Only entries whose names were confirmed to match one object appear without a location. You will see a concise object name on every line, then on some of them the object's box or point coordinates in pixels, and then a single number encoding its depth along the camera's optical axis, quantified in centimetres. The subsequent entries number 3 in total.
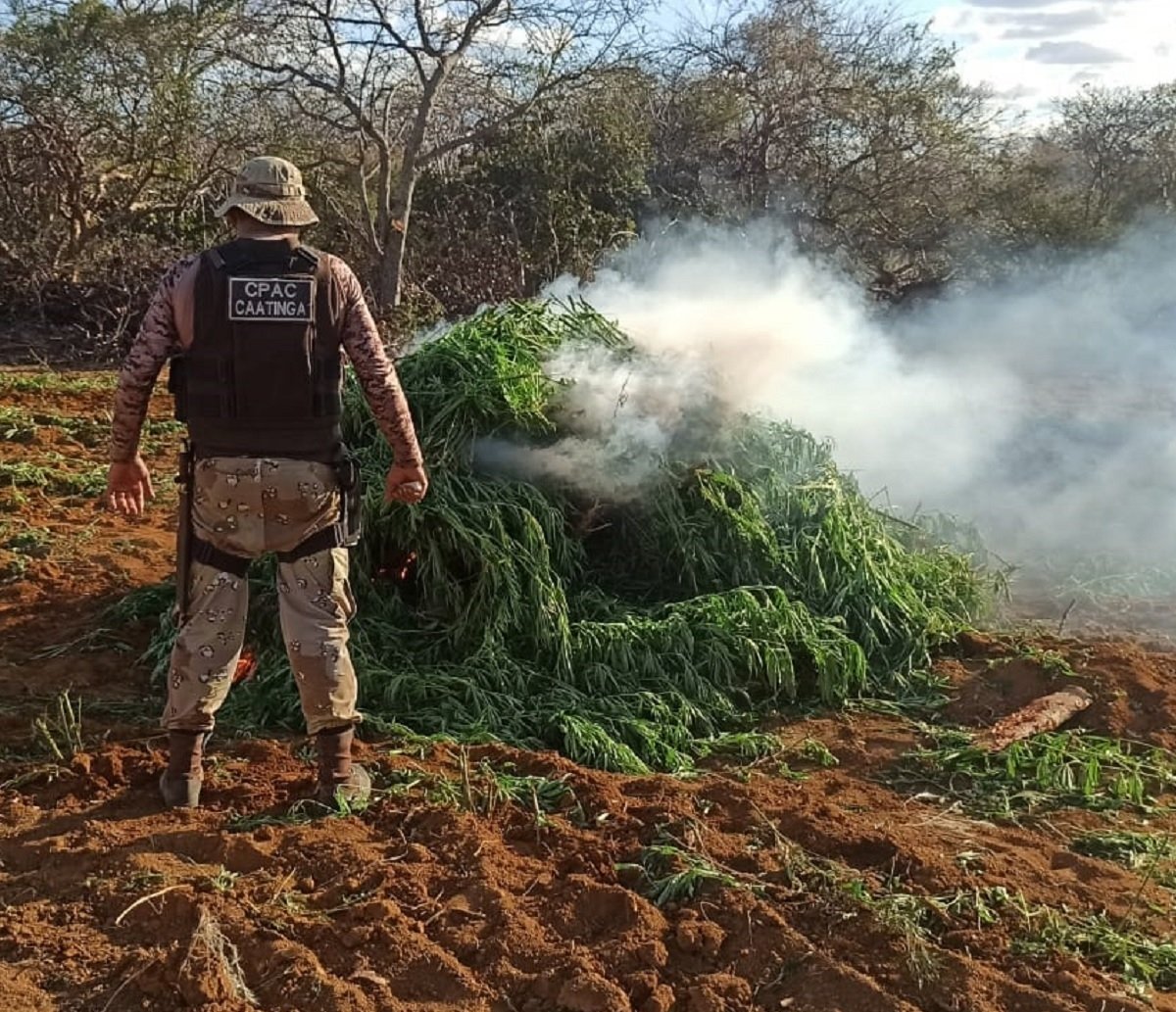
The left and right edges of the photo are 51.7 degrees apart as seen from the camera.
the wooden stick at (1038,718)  455
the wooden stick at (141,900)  303
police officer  348
